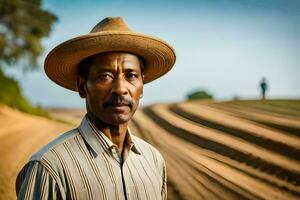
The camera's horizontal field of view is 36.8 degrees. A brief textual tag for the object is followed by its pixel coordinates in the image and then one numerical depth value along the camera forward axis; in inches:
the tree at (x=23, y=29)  389.4
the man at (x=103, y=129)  74.5
